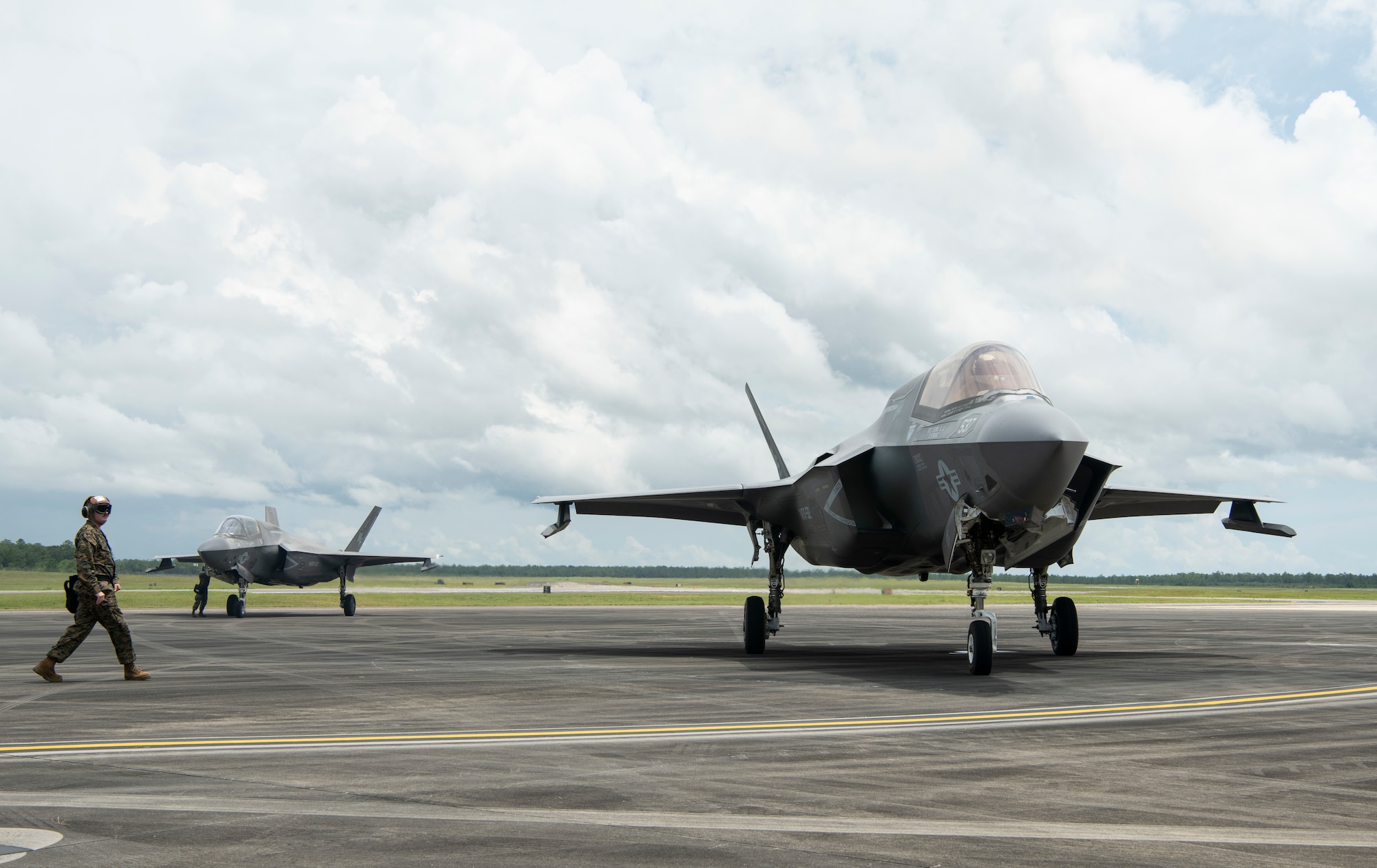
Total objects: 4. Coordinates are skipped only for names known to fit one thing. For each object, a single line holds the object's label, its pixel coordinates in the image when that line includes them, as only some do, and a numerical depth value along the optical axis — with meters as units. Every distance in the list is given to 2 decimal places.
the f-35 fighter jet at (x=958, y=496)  11.87
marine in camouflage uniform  12.63
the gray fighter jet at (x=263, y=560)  37.28
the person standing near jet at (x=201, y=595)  37.66
